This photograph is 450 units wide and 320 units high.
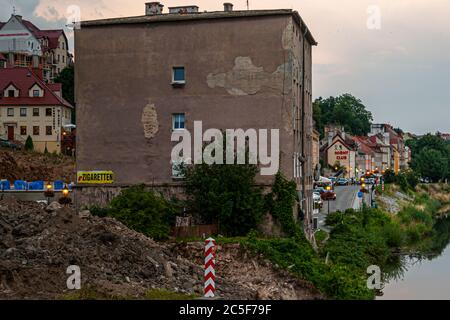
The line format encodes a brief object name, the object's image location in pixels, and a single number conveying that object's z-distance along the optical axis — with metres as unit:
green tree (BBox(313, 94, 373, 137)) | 168.62
